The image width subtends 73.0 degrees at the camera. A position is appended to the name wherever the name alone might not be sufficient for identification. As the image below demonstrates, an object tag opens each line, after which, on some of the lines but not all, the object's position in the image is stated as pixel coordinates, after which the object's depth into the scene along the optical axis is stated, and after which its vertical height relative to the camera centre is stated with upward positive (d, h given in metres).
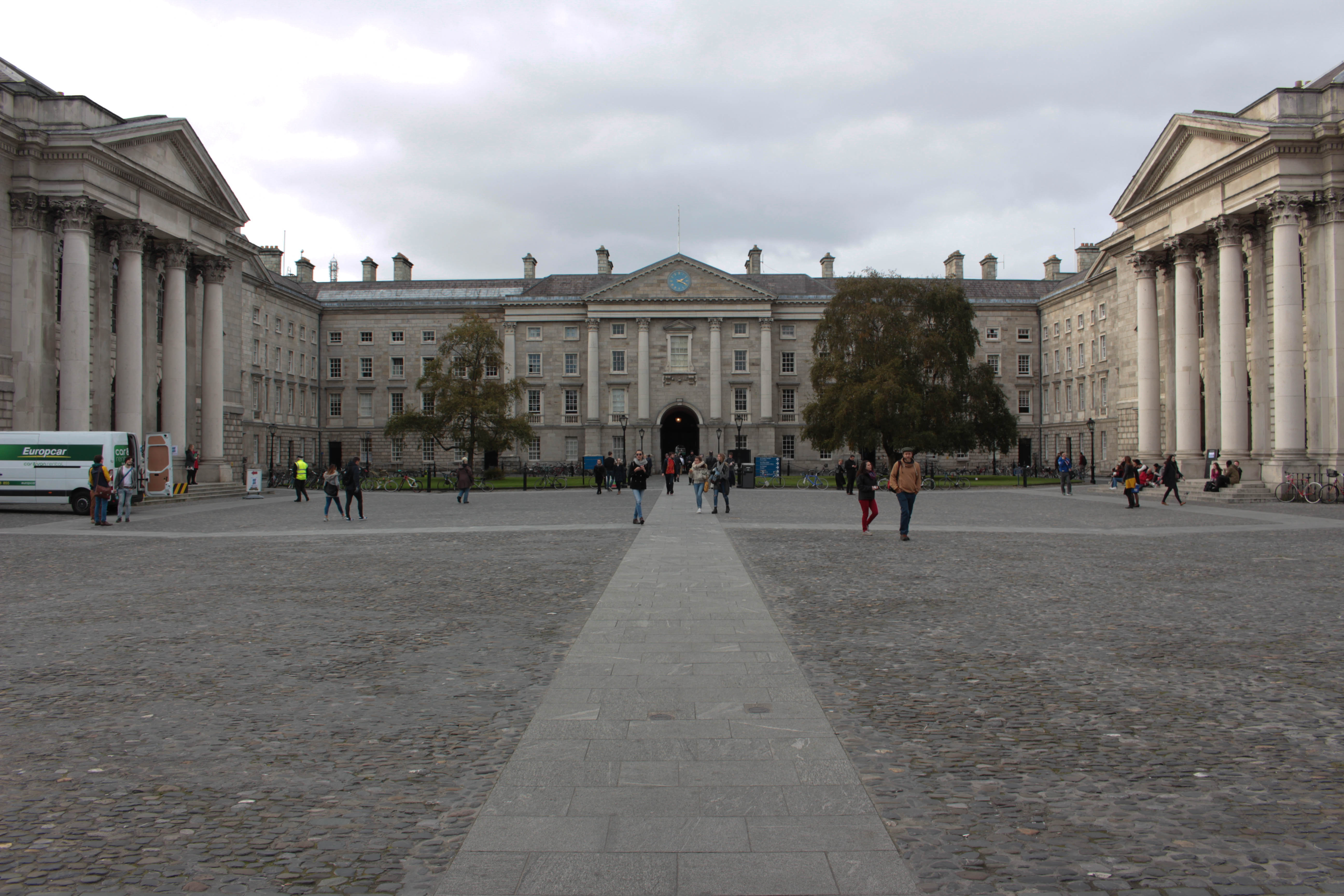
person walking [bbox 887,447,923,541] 16.80 -0.47
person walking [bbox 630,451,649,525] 21.27 -0.54
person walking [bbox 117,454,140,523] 23.23 -0.66
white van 25.12 -0.03
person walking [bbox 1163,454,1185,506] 28.19 -0.62
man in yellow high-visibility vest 31.52 -0.53
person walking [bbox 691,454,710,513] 24.62 -0.52
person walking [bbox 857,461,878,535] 18.27 -0.65
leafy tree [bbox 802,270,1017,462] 43.91 +4.38
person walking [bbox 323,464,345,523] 22.78 -0.60
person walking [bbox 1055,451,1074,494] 35.44 -0.71
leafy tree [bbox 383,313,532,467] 46.81 +3.08
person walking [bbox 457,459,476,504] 30.53 -0.70
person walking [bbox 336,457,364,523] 23.88 -0.58
